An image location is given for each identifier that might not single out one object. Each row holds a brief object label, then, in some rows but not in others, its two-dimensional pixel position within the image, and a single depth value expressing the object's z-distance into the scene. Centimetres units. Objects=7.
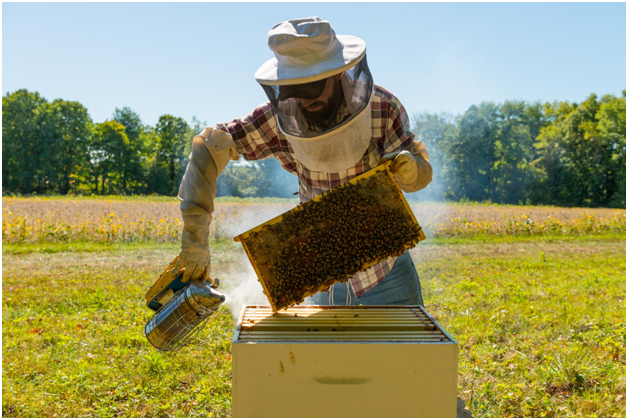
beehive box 162
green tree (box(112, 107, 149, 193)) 4512
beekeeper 219
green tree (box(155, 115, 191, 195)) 4494
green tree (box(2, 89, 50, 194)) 4091
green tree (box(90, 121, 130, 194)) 4500
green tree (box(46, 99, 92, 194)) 4303
